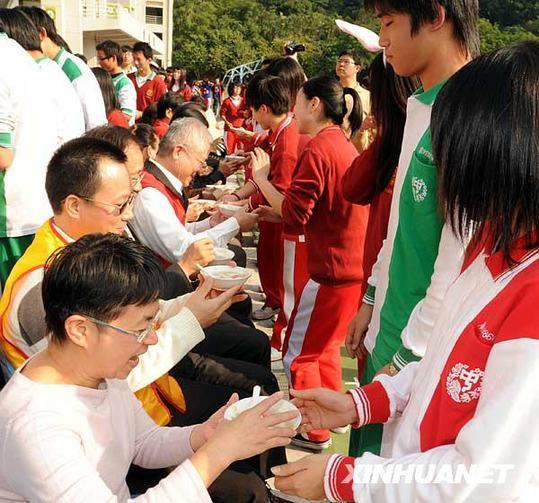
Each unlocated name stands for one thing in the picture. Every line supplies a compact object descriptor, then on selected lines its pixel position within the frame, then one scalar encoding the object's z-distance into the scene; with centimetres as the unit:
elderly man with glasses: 291
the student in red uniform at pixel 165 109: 547
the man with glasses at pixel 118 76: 602
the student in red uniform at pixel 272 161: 380
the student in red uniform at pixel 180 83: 1262
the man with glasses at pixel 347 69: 523
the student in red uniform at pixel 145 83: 761
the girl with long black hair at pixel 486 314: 89
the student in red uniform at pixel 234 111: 1170
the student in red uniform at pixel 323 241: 289
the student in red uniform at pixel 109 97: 538
